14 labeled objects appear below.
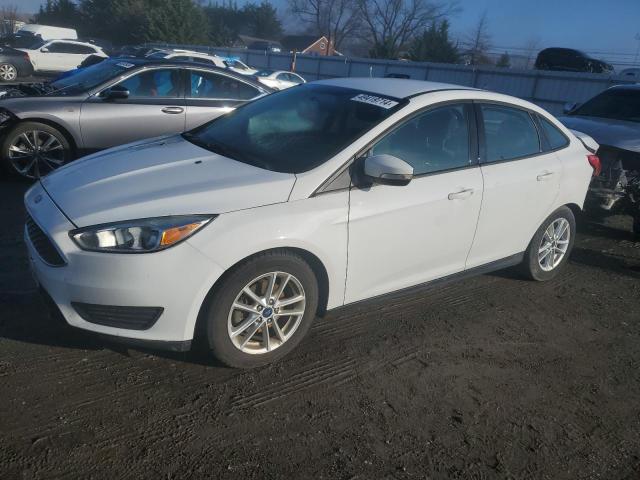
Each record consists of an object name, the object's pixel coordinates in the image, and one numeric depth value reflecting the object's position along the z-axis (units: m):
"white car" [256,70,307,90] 19.52
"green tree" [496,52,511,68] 44.12
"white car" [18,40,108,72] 23.14
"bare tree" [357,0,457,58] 62.53
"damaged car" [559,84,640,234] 5.99
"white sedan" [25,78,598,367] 2.82
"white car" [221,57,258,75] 20.38
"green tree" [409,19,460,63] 38.88
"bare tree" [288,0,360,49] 69.50
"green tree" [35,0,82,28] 52.50
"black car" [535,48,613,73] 28.17
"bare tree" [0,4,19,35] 49.12
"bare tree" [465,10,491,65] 46.08
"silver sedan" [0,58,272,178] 6.36
